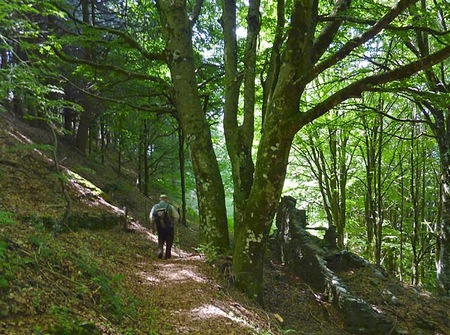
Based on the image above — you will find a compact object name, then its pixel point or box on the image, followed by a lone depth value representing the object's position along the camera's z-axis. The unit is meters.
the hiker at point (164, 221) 8.68
